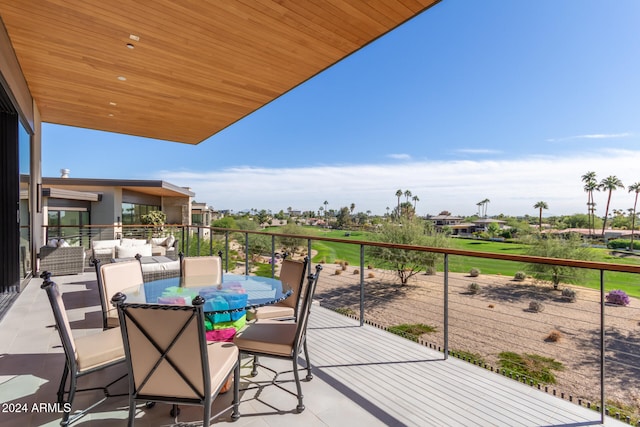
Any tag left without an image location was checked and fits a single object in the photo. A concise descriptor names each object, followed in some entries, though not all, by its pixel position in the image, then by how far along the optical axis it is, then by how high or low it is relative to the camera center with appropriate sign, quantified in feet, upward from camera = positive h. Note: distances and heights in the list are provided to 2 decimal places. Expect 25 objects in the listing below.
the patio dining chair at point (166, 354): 4.53 -1.98
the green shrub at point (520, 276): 60.34 -10.90
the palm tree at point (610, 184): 109.38 +11.29
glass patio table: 6.67 -1.82
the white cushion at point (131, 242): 22.86 -1.89
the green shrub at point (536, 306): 46.70 -12.90
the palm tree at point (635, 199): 99.40 +5.70
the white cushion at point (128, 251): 20.13 -2.21
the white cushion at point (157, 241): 26.36 -2.06
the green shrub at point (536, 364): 29.96 -14.38
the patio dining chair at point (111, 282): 7.74 -1.68
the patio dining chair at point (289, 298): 8.76 -2.27
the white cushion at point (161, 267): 12.98 -2.08
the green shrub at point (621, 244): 95.30 -7.84
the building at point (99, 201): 37.99 +2.05
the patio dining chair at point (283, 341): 6.37 -2.51
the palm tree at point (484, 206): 197.77 +6.90
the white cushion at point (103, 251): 21.98 -2.42
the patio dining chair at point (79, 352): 5.30 -2.47
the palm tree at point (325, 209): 232.90 +5.60
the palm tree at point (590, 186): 114.11 +11.02
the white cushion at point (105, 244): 22.45 -1.97
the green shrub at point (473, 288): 55.42 -12.25
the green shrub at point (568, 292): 45.55 -10.53
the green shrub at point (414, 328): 38.78 -13.69
